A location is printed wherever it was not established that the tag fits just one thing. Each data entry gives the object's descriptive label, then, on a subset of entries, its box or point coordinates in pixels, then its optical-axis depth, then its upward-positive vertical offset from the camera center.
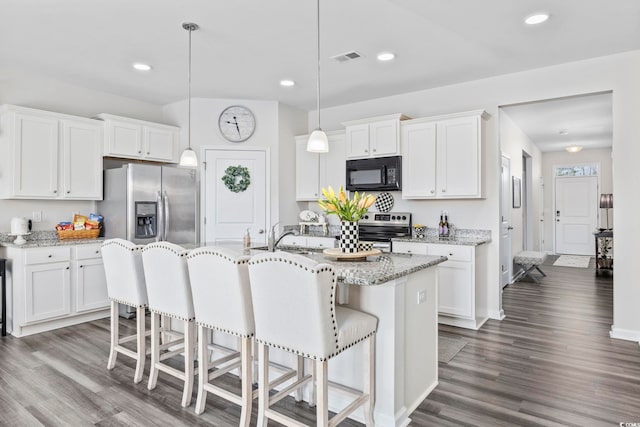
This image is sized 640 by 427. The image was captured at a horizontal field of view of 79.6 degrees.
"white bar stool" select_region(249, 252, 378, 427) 1.79 -0.54
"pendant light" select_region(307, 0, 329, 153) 2.77 +0.52
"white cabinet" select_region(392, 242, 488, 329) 3.87 -0.72
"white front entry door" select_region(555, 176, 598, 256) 9.23 -0.06
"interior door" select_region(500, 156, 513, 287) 5.53 -0.10
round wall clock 5.16 +1.22
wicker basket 4.21 -0.22
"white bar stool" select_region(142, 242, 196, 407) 2.44 -0.54
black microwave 4.61 +0.48
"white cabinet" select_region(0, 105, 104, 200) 3.87 +0.63
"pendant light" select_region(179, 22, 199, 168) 3.40 +0.49
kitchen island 2.12 -0.71
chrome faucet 2.97 -0.23
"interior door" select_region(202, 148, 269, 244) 5.13 +0.19
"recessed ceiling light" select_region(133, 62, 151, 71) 3.88 +1.51
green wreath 5.16 +0.48
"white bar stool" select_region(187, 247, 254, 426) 2.11 -0.50
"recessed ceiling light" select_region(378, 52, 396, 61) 3.63 +1.50
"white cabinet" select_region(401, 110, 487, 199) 4.10 +0.63
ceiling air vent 3.59 +1.49
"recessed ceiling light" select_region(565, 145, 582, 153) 8.70 +1.46
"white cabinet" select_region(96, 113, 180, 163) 4.54 +0.94
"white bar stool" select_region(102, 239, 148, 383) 2.74 -0.49
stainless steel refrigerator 4.31 +0.12
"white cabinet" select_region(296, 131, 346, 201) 5.20 +0.63
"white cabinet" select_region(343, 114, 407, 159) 4.57 +0.94
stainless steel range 4.68 -0.18
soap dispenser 3.18 -0.24
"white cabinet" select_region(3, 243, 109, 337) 3.70 -0.74
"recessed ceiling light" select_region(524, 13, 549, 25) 2.88 +1.48
